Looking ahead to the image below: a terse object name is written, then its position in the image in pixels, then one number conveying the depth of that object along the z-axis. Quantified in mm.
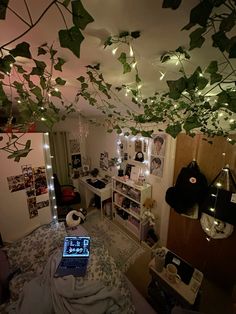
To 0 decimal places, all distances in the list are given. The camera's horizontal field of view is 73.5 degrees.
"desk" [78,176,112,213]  3156
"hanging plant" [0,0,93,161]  378
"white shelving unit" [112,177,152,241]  2633
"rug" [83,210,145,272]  2358
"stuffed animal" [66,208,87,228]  2443
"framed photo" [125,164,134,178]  2927
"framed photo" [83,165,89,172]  4007
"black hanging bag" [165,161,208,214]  1952
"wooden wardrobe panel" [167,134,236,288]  1864
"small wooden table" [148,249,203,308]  1399
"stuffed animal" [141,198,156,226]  2582
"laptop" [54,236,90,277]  1521
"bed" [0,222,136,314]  1236
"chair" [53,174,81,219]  3222
